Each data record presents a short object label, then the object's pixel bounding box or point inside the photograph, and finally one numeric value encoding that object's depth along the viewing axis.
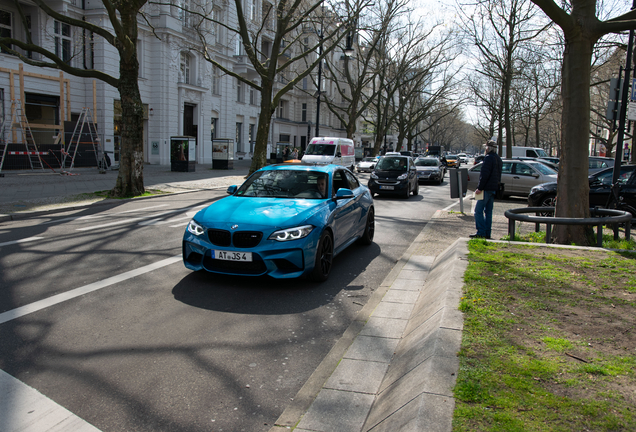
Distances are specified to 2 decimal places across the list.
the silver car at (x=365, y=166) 38.75
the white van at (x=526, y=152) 35.50
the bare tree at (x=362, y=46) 32.28
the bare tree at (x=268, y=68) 22.00
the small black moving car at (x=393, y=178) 17.34
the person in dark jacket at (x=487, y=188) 9.02
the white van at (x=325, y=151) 27.12
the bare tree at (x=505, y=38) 27.02
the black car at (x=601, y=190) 11.45
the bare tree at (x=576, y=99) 7.54
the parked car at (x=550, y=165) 18.67
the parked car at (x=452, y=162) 53.83
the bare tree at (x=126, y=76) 14.06
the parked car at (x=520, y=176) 17.69
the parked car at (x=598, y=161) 24.17
